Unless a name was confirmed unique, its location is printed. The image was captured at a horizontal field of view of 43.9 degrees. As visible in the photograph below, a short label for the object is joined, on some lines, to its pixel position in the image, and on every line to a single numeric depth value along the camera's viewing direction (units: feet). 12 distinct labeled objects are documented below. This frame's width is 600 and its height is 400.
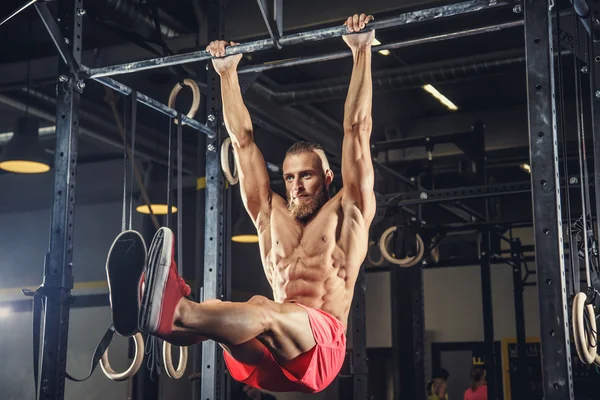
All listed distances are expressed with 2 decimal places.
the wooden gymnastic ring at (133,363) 11.78
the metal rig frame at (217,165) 8.83
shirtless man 9.42
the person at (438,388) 31.73
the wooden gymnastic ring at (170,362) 12.40
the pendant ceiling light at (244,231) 26.89
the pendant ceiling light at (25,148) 21.54
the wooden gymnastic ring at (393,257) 22.81
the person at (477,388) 30.60
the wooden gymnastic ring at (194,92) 13.93
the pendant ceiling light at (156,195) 35.06
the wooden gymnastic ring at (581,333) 9.37
